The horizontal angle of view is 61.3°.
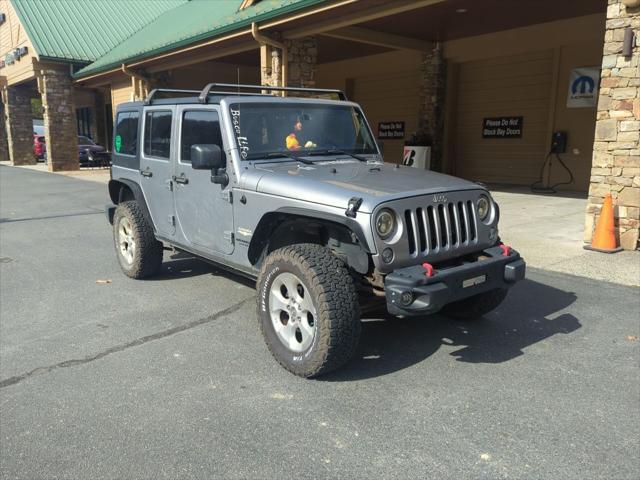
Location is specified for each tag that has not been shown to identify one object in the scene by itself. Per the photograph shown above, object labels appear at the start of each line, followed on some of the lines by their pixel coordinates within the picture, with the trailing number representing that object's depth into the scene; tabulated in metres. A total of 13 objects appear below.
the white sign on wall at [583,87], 13.45
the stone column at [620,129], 7.04
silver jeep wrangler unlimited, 3.46
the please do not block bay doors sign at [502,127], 15.56
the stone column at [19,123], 28.95
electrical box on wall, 14.20
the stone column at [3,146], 34.84
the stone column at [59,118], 23.23
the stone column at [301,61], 12.44
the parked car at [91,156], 26.11
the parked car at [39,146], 31.05
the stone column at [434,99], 16.27
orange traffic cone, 7.19
